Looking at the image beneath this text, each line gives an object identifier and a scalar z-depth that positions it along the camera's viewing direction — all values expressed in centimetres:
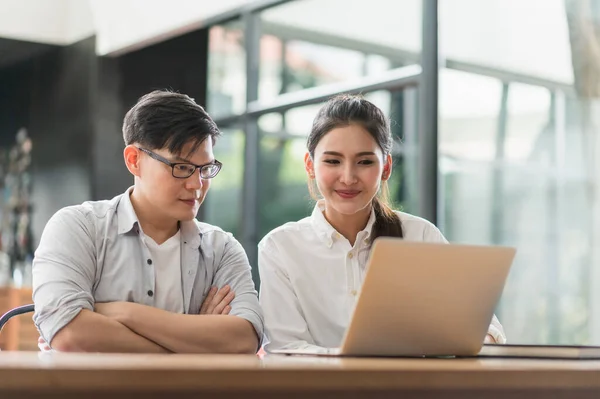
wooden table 152
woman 276
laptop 207
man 252
